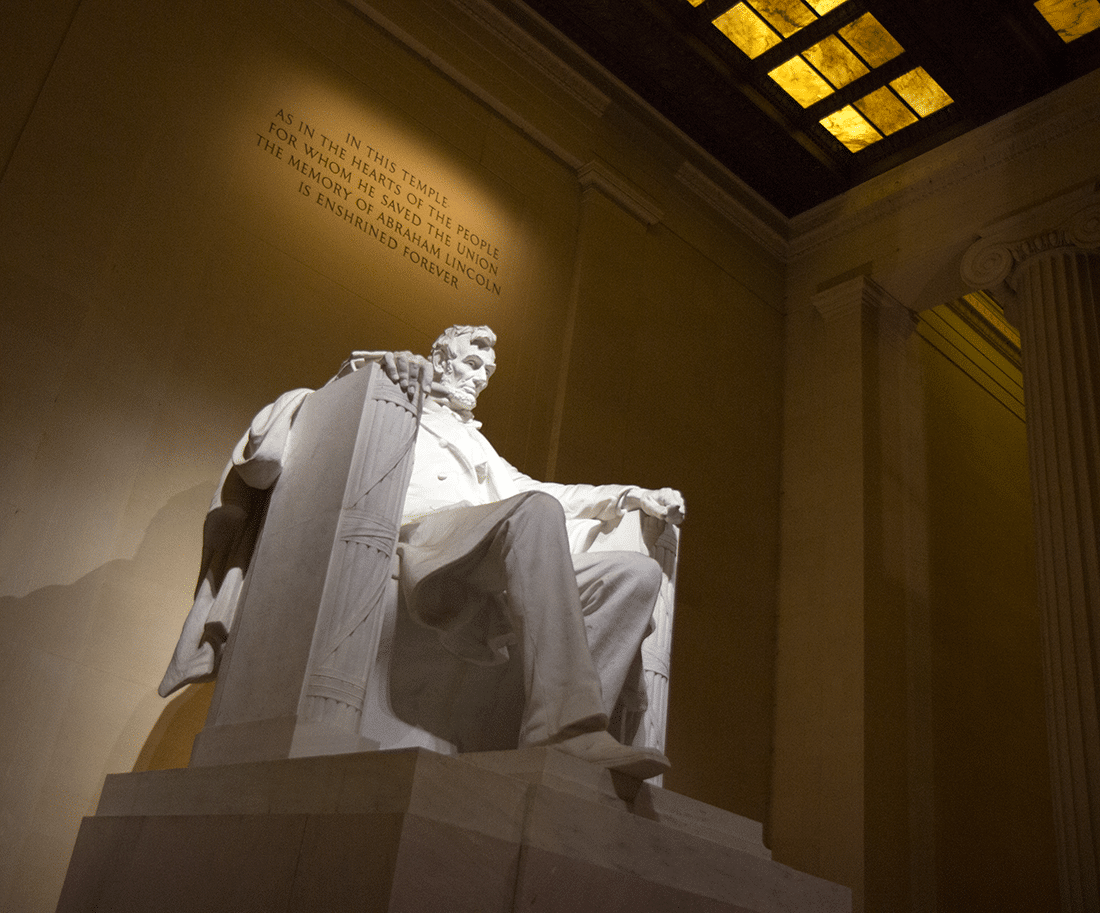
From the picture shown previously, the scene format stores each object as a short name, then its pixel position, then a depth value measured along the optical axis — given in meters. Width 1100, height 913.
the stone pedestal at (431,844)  2.38
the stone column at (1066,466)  5.88
